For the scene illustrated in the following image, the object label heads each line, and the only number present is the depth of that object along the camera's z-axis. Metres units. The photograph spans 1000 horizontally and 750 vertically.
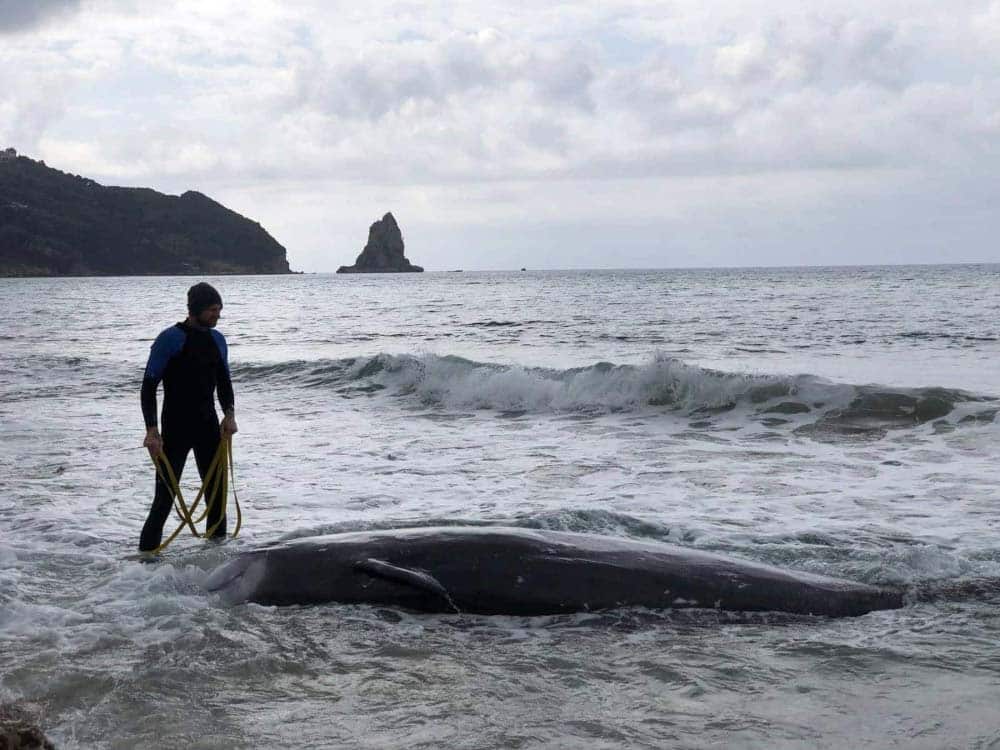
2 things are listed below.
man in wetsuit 7.16
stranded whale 5.47
